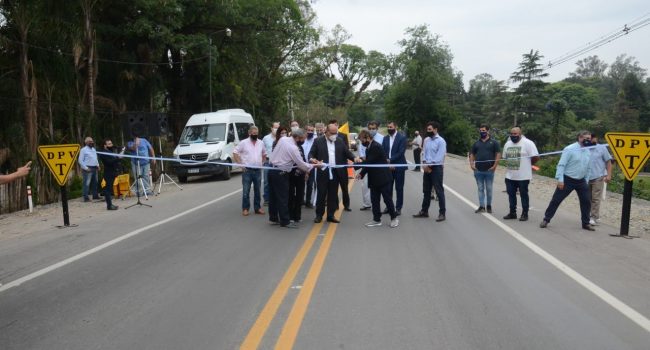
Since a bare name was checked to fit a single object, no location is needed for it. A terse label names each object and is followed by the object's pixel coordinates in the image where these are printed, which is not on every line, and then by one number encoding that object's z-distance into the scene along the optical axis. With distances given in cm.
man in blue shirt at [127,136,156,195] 1505
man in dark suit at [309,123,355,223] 979
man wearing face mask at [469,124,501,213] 1049
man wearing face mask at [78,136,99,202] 1381
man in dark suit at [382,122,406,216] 1072
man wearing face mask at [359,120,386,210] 1058
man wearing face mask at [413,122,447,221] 1016
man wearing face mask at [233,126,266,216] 1102
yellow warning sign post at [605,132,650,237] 859
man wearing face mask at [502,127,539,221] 999
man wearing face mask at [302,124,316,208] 1143
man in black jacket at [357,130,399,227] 943
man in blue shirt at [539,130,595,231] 905
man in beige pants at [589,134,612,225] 966
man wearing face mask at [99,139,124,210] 1267
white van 1917
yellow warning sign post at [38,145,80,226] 1042
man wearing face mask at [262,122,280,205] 1242
